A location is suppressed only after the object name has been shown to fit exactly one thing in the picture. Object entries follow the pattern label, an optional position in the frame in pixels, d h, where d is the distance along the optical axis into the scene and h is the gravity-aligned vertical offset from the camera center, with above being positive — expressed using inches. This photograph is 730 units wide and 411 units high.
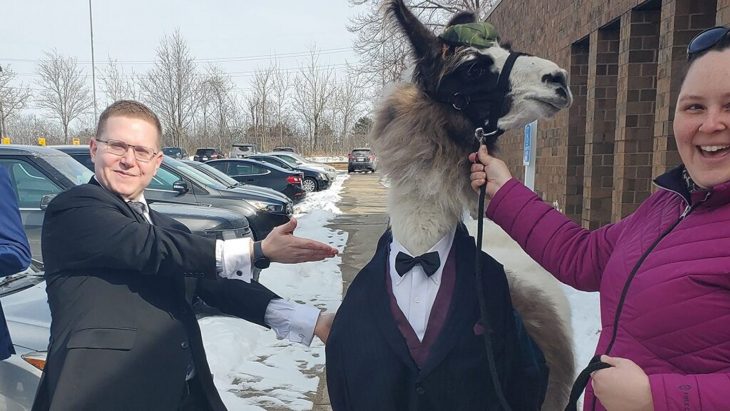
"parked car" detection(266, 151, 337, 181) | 1057.5 -16.3
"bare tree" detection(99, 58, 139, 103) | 1695.4 +185.1
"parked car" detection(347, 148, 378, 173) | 1494.8 -23.4
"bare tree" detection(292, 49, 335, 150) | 2027.6 +175.1
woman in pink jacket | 48.6 -11.9
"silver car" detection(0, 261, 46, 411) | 104.9 -39.8
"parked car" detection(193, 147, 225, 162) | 1388.4 -4.7
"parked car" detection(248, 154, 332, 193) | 911.0 -42.8
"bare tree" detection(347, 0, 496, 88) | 854.5 +215.5
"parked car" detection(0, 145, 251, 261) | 231.6 -11.1
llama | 77.2 +5.1
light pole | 1242.7 +248.7
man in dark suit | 69.0 -17.3
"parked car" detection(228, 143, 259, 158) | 1439.2 +7.0
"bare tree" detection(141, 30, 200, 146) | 1498.5 +165.9
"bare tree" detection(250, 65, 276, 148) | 1958.7 +141.6
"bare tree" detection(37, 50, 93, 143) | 1680.6 +168.5
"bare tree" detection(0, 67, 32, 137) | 1359.4 +138.6
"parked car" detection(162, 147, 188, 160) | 1304.1 -2.3
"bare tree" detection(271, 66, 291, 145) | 2011.6 +137.0
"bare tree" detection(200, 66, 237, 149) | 1732.3 +142.4
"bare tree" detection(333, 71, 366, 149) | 2091.5 +171.5
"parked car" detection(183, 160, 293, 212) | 397.2 -29.0
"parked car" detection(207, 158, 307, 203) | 649.0 -27.7
